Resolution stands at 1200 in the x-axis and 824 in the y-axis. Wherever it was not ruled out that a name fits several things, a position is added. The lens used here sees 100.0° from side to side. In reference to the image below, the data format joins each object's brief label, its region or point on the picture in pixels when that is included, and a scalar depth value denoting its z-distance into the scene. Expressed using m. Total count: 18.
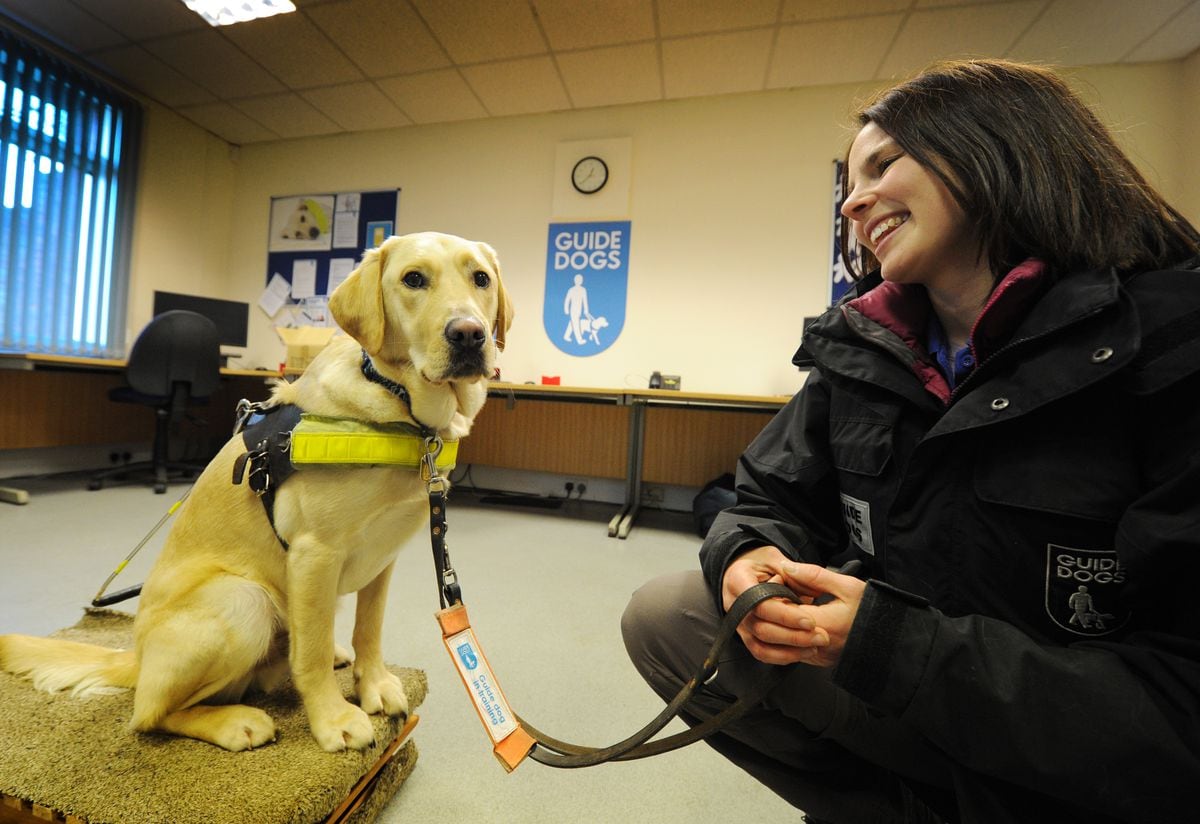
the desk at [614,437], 3.52
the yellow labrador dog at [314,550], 0.78
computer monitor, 4.10
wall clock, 4.00
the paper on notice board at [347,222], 4.52
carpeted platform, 0.67
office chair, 3.22
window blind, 3.41
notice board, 4.49
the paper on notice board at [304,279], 4.63
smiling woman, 0.47
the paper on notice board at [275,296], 4.72
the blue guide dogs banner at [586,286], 4.01
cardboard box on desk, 3.66
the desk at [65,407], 3.21
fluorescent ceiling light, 3.02
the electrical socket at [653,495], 3.95
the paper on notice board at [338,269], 4.48
